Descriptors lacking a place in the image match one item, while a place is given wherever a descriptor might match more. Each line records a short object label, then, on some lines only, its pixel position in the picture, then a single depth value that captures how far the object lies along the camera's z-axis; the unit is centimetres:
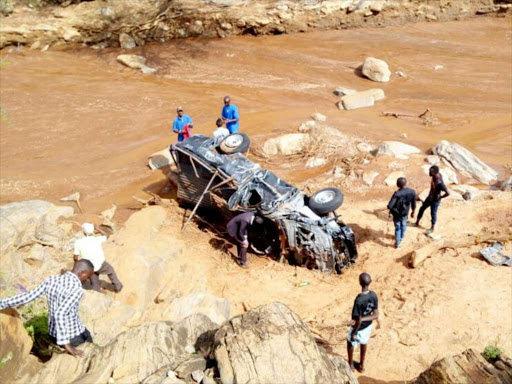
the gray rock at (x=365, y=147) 1227
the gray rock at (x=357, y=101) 1535
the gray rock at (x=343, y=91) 1620
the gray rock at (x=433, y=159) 1151
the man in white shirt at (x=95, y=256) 690
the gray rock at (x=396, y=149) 1180
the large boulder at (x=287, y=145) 1257
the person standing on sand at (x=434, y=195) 830
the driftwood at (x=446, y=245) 819
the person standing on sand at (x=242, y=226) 832
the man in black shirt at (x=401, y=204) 815
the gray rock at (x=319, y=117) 1409
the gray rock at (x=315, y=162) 1196
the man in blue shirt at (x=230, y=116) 1153
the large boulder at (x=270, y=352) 398
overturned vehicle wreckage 817
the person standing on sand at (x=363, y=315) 575
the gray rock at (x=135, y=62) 1877
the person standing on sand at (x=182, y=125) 1102
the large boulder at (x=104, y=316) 574
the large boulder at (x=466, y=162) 1127
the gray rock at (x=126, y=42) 2048
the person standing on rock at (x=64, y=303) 464
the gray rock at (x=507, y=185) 1027
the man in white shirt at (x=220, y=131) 1061
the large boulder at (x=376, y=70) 1693
